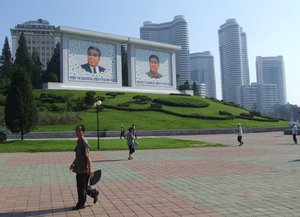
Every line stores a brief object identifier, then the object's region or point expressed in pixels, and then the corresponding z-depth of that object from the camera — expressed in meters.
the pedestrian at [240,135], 26.31
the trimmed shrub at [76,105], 49.00
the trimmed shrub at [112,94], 59.31
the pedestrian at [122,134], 35.33
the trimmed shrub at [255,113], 59.69
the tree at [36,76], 78.79
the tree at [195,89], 84.06
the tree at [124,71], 79.06
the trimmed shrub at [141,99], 57.41
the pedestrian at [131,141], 17.97
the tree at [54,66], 77.26
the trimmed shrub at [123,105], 52.70
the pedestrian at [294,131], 27.17
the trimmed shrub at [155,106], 53.95
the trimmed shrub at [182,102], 58.66
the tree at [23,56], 81.54
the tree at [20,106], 29.34
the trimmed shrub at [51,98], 51.58
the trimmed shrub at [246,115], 56.52
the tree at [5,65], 62.80
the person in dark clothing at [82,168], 7.74
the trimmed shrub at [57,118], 42.34
